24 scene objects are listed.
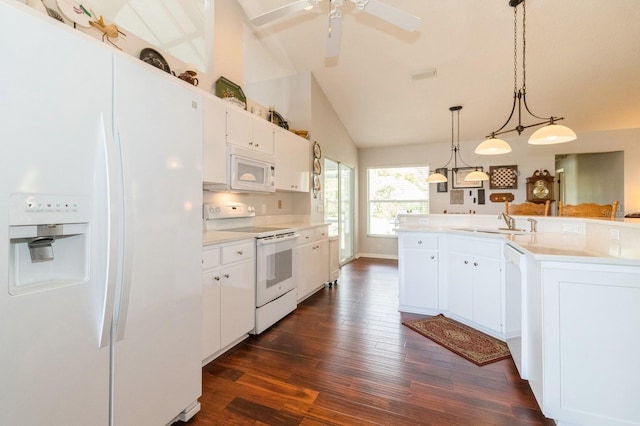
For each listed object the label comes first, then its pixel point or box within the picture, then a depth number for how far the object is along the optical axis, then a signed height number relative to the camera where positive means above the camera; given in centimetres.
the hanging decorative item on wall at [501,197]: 578 +31
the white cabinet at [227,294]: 207 -65
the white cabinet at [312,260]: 351 -65
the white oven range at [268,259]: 266 -48
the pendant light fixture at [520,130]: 229 +67
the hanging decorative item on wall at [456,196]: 616 +36
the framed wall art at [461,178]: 607 +76
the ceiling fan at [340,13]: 201 +149
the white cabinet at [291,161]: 360 +72
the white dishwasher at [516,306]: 184 -70
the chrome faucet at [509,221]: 310 -10
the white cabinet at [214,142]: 246 +65
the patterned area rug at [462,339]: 230 -116
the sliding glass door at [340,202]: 545 +22
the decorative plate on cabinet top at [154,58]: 228 +128
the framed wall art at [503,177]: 579 +73
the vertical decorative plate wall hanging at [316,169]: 454 +73
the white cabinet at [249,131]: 280 +89
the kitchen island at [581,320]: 140 -59
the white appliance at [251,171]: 280 +46
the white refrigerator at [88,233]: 93 -8
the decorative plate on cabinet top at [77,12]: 177 +132
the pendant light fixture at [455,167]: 425 +102
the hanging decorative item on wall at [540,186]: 549 +50
